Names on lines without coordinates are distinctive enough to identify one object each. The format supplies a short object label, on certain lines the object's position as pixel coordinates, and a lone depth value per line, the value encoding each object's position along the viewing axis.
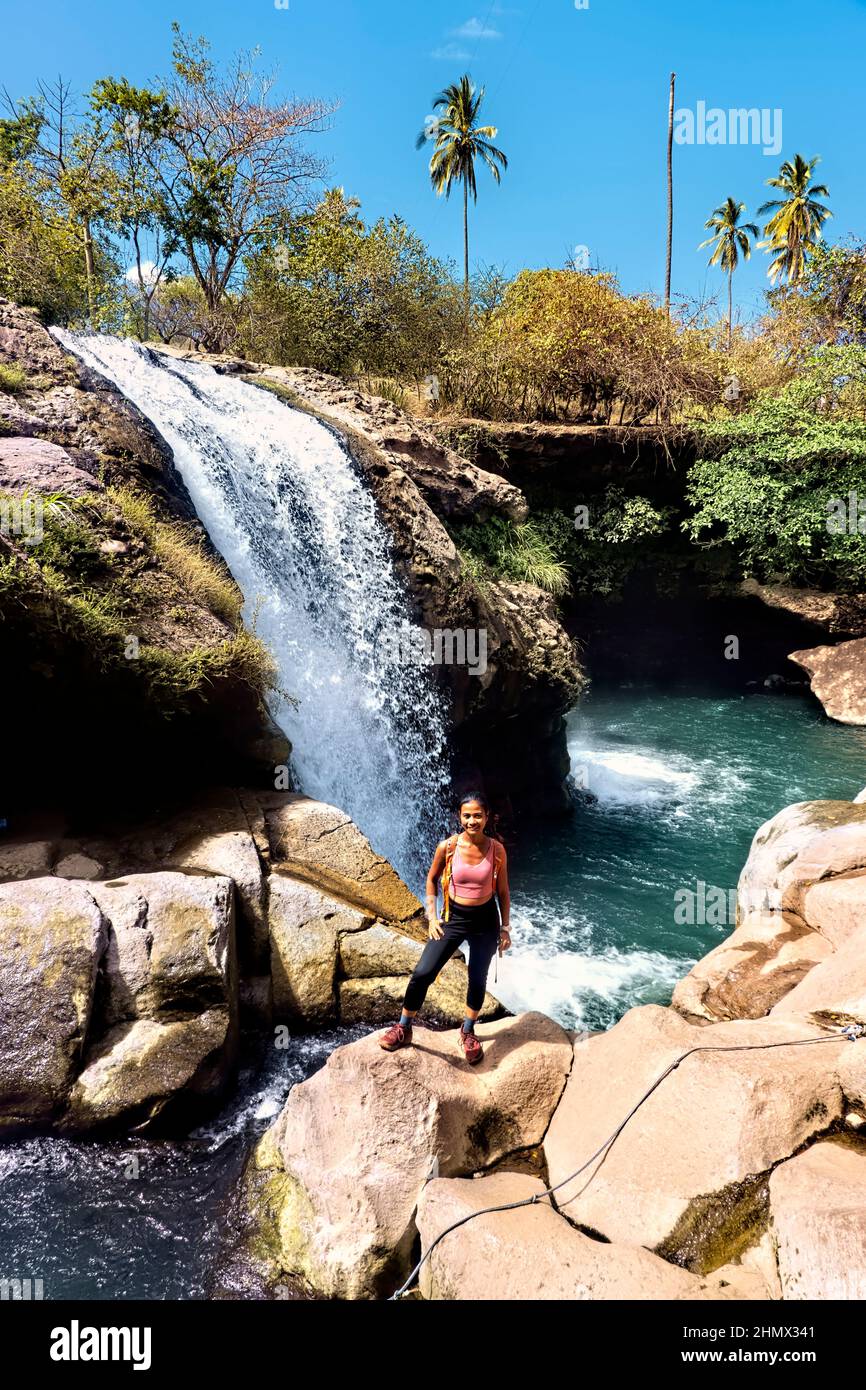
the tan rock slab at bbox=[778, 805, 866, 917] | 6.71
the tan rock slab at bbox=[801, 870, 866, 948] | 5.95
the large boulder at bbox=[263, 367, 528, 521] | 12.30
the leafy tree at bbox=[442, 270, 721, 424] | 17.42
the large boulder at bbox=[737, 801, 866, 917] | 7.23
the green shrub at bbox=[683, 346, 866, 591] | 17.14
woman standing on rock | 4.66
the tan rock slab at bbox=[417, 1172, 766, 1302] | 3.18
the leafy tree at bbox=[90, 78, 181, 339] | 17.45
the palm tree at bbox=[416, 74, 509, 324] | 28.34
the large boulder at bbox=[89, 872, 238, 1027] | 5.40
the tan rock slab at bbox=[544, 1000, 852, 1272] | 3.47
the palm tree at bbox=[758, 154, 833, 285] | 36.38
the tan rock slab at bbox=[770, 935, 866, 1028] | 4.47
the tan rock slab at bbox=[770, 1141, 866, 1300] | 2.82
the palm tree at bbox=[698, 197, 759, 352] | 38.66
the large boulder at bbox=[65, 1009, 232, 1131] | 5.04
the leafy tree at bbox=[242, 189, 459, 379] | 17.28
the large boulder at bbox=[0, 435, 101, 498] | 6.93
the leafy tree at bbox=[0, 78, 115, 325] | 17.19
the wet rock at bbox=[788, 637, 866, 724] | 16.92
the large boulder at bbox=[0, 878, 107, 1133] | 5.00
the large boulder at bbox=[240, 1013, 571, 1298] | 3.86
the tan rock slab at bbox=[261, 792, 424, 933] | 6.95
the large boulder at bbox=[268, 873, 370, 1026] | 6.29
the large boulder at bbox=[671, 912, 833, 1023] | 5.75
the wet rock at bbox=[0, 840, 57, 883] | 6.05
